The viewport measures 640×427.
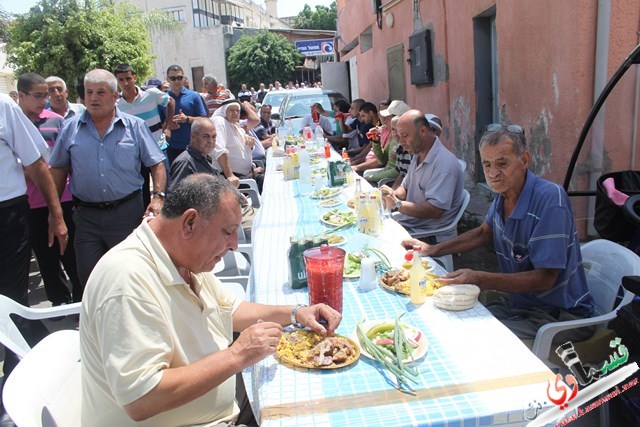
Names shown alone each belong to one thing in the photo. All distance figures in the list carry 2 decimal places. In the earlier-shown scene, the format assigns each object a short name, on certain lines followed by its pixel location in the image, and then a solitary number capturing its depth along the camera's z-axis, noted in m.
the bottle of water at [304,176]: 4.13
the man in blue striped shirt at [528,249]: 2.13
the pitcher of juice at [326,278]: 1.73
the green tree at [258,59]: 29.81
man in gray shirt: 3.49
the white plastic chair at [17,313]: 1.93
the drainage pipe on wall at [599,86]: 3.50
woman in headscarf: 5.12
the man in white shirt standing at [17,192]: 2.95
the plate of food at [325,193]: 3.83
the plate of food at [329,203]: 3.53
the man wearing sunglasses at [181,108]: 5.98
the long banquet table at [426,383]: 1.25
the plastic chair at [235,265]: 3.38
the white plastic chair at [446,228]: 3.53
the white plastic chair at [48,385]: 1.38
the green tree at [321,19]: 55.88
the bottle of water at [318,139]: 6.42
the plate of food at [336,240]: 2.62
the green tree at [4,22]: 22.23
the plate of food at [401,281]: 1.95
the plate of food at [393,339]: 1.48
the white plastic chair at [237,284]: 2.88
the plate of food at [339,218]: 2.97
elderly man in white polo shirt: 1.27
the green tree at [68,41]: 16.72
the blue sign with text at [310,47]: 25.28
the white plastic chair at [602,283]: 2.05
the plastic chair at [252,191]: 5.45
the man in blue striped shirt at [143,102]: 5.00
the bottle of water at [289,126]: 8.19
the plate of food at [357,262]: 2.18
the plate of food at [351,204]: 3.40
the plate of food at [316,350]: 1.48
